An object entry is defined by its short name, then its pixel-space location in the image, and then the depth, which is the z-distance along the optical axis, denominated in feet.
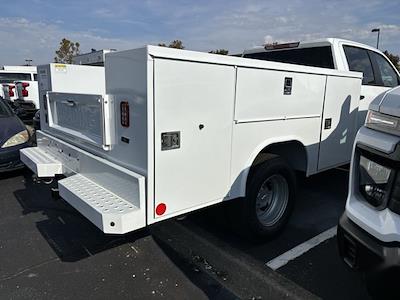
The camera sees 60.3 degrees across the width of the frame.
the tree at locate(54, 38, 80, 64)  105.09
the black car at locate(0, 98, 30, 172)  18.19
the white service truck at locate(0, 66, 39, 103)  49.97
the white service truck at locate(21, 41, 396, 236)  7.77
